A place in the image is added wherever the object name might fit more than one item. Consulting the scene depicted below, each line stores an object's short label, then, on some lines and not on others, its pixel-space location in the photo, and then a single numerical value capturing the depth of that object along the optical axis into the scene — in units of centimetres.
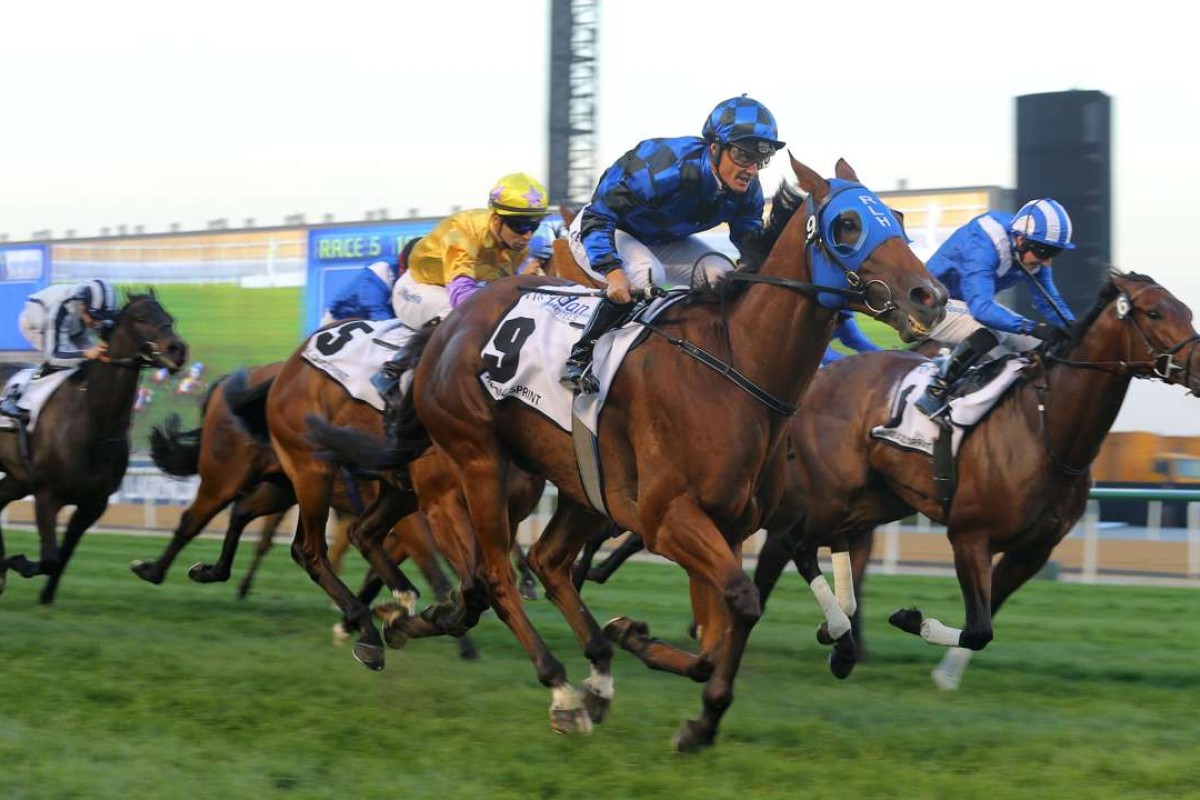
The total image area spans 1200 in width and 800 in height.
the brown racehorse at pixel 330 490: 1327
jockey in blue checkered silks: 1036
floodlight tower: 4531
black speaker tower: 2650
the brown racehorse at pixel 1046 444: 1245
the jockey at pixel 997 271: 1396
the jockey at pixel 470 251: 1347
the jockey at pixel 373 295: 1616
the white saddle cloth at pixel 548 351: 1055
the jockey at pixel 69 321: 1791
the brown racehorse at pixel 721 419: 937
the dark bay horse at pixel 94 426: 1737
